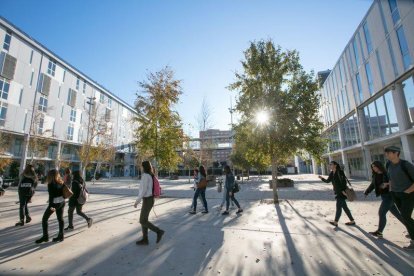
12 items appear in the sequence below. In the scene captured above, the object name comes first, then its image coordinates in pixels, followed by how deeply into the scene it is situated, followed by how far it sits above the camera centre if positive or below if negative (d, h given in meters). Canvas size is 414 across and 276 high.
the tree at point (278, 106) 11.03 +3.50
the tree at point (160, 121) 15.05 +3.81
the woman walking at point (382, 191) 4.70 -0.42
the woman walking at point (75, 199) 5.89 -0.58
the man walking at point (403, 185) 4.13 -0.25
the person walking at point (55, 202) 4.82 -0.54
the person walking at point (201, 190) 8.20 -0.55
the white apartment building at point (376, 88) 15.48 +7.50
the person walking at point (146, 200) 4.71 -0.52
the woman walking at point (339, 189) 5.98 -0.45
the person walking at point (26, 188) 6.35 -0.29
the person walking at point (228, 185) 8.08 -0.37
